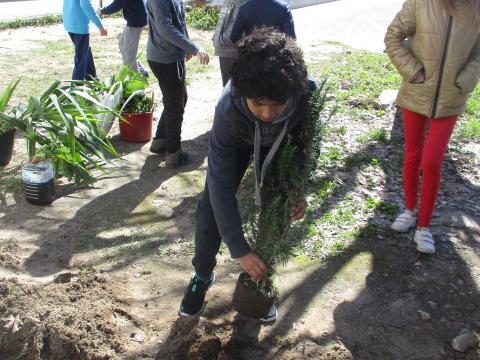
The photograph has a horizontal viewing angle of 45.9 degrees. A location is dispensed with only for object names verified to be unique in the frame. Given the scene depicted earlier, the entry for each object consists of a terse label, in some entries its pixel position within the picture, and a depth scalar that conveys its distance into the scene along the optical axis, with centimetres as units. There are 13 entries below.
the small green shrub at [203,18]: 1075
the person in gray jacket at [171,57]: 434
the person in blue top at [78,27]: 592
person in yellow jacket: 321
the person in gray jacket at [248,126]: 204
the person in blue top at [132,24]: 590
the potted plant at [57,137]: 406
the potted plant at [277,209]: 244
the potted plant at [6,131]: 432
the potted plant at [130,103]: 503
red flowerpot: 516
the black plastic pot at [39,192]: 404
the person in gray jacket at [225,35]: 418
